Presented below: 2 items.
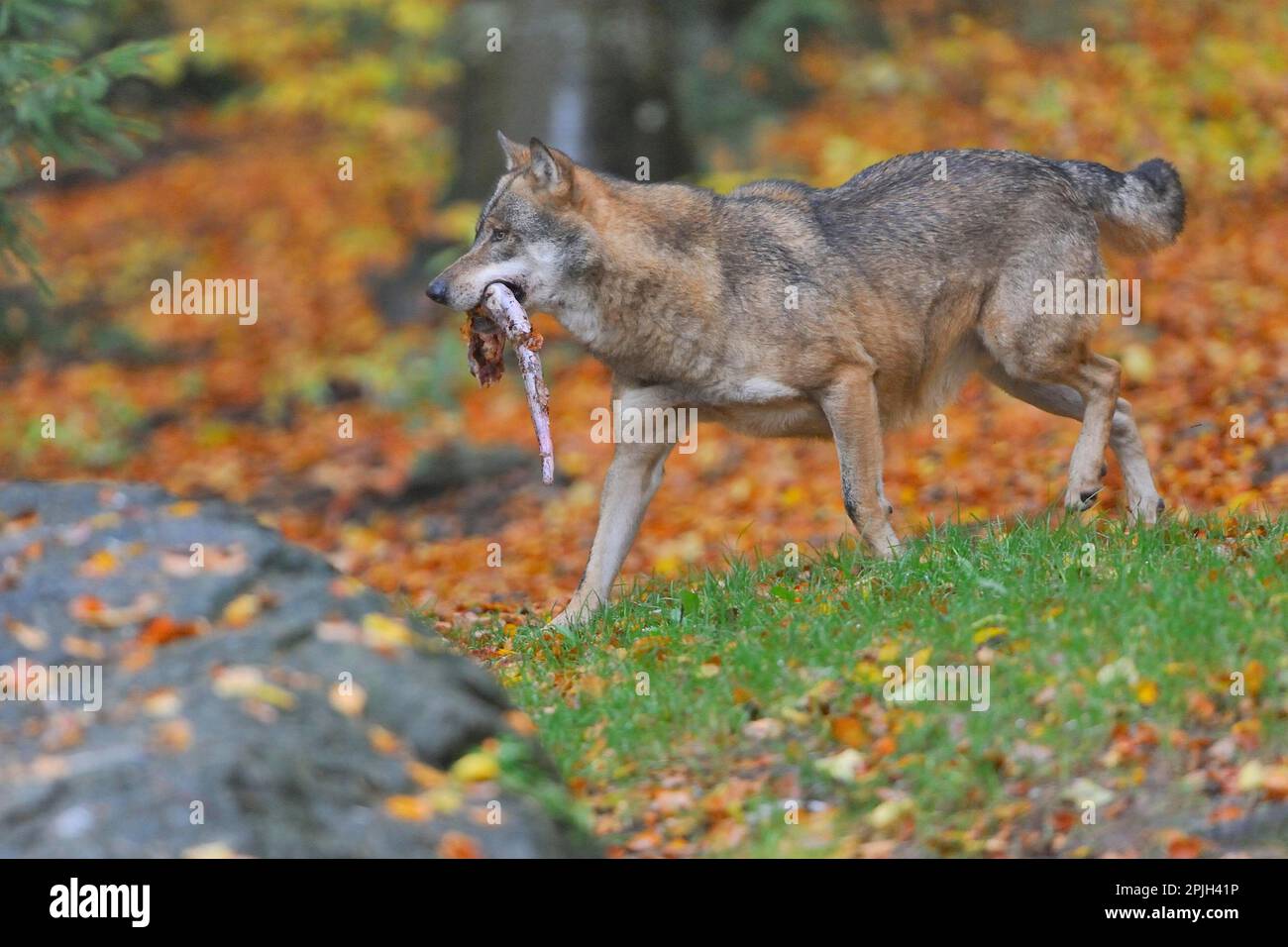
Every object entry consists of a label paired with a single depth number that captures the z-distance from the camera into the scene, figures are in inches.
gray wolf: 321.1
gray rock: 192.4
